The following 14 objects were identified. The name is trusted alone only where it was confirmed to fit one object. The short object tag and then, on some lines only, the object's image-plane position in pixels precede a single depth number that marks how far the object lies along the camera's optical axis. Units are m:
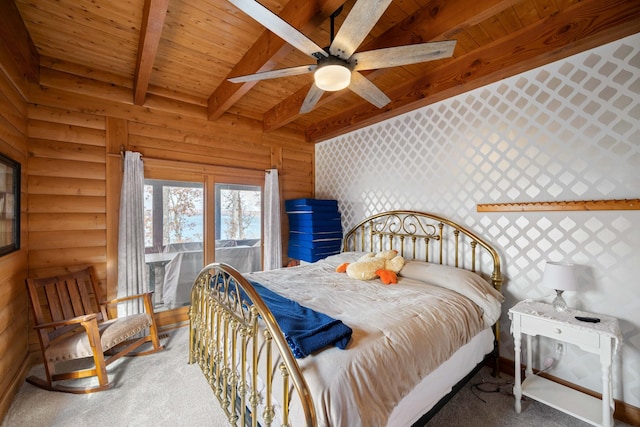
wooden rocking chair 2.13
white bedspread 1.12
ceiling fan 1.30
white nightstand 1.66
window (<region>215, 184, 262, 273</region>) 3.72
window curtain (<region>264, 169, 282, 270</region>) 3.95
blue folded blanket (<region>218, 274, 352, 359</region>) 1.24
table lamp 1.87
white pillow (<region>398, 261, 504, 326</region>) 2.11
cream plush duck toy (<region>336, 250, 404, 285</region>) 2.57
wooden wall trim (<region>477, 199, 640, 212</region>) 1.87
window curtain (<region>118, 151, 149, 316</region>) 2.89
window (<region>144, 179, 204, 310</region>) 3.24
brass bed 1.13
